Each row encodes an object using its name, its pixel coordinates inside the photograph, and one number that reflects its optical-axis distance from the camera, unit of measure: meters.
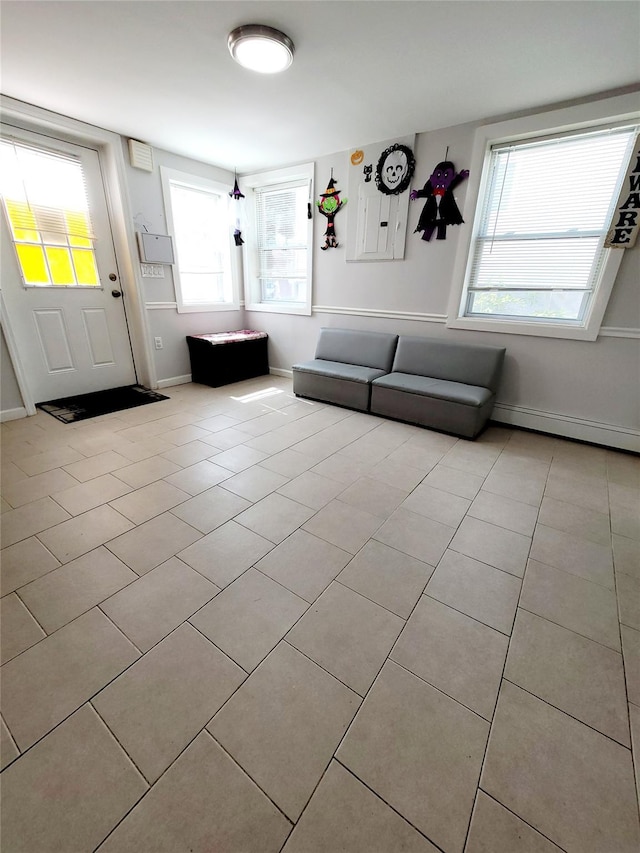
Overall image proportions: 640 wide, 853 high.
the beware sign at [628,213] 2.42
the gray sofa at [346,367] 3.48
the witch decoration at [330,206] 3.71
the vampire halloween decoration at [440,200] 3.01
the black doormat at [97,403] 3.29
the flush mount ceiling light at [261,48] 1.87
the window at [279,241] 4.09
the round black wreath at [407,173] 3.15
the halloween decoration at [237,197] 4.24
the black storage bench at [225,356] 4.20
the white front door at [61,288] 3.08
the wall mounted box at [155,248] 3.66
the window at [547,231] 2.58
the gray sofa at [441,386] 2.92
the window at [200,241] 3.99
